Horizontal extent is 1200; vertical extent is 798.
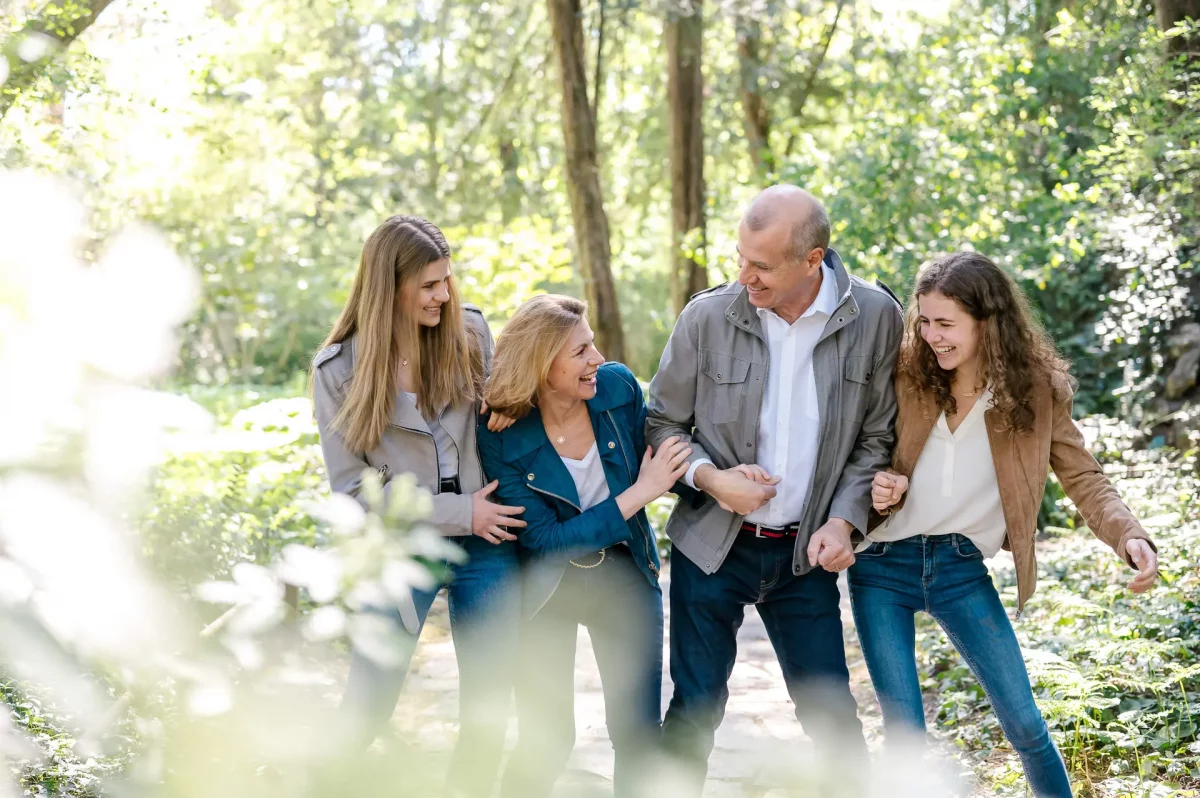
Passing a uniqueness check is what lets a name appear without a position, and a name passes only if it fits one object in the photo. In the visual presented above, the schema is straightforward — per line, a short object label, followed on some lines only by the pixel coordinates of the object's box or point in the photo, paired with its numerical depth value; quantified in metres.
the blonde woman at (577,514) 3.23
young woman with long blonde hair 3.18
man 3.33
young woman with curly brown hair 3.12
